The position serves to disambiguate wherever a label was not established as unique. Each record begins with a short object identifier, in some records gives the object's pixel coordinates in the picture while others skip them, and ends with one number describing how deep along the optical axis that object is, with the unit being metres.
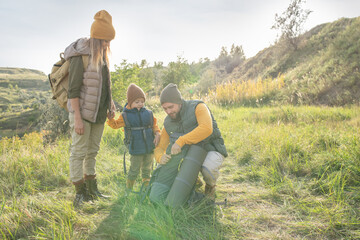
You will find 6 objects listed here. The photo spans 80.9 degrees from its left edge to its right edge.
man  2.31
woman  2.32
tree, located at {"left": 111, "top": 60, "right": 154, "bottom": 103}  16.81
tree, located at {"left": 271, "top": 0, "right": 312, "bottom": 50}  15.39
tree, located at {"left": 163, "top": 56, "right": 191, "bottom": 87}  19.16
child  2.77
